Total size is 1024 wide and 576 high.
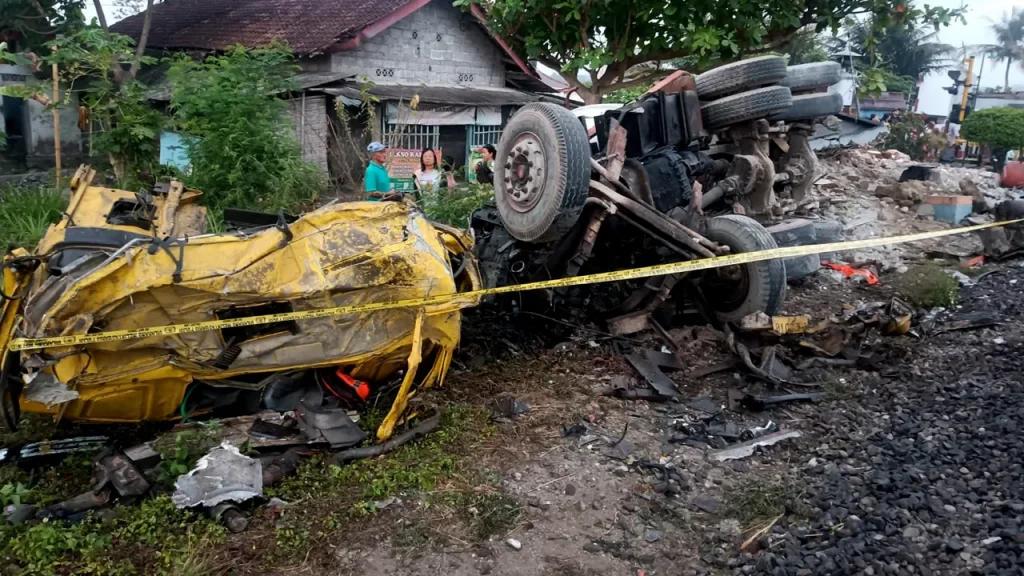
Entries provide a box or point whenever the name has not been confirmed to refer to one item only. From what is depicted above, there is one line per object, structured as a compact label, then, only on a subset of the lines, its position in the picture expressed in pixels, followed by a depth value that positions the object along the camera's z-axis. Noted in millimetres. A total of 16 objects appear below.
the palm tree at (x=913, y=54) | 43125
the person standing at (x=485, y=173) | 6398
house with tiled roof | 12727
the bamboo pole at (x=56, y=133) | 8750
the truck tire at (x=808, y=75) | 8234
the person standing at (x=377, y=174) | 8055
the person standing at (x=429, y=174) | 9492
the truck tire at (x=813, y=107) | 7992
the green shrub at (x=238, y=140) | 8602
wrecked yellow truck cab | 3561
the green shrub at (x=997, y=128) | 21953
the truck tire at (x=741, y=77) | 6465
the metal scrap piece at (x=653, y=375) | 5043
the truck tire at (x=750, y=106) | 6516
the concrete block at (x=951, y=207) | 10898
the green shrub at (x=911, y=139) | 20906
